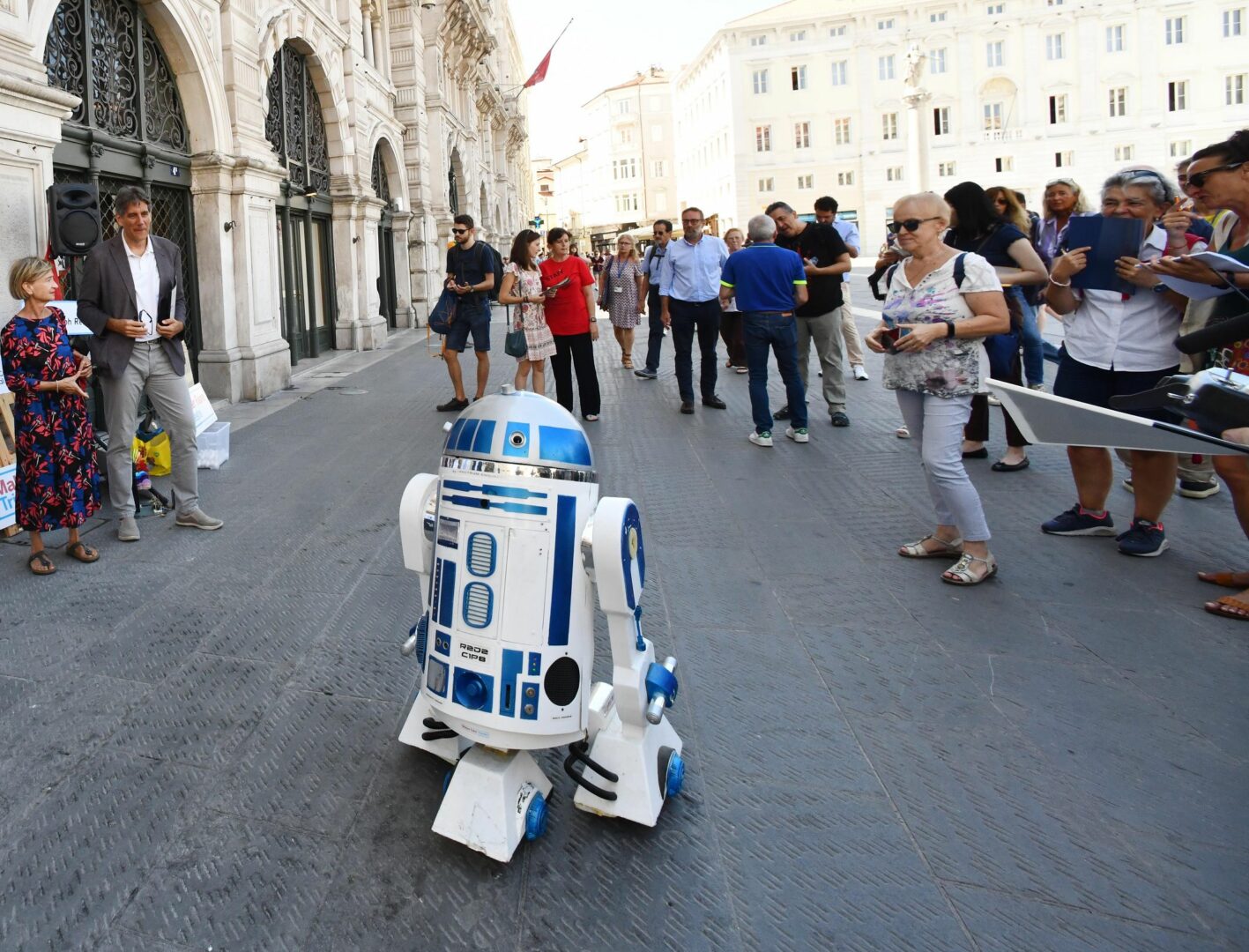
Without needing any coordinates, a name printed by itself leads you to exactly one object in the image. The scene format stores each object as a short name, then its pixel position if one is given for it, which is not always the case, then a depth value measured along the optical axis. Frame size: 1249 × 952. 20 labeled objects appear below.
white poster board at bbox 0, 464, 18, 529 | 5.02
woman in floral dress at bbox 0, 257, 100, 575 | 4.55
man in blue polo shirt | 7.11
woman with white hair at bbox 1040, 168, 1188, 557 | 4.47
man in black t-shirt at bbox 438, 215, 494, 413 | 9.18
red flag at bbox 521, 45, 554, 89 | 35.25
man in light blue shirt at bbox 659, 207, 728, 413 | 8.87
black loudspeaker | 6.06
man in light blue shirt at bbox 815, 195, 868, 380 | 8.36
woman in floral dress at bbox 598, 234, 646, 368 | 12.78
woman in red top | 8.34
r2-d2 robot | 2.15
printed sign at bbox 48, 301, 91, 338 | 5.48
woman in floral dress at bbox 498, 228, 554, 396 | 8.23
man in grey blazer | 4.97
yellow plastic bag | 6.29
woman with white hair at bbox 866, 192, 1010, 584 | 4.09
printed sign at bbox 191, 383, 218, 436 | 6.62
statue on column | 45.59
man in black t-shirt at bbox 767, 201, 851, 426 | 7.90
